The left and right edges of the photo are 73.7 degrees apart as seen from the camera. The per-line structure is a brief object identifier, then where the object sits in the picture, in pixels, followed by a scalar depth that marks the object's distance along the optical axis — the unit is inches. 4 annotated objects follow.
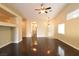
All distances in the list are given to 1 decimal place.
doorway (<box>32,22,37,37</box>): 249.2
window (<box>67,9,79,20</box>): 106.5
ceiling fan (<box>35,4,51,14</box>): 117.2
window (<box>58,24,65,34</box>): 165.8
